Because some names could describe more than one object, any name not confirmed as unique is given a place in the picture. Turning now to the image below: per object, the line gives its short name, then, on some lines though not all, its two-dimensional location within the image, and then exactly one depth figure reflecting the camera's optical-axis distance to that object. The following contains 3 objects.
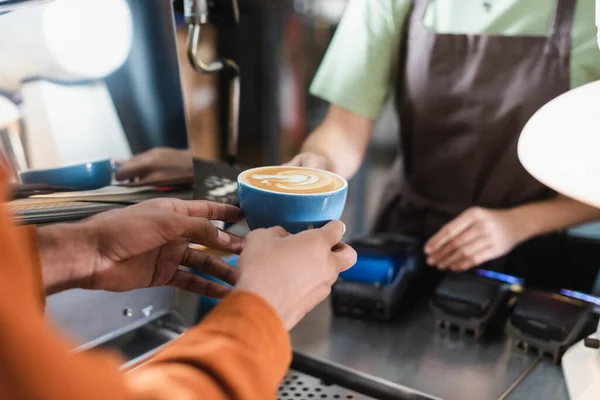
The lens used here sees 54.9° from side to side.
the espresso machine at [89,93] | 0.51
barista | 0.82
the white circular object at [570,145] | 0.55
